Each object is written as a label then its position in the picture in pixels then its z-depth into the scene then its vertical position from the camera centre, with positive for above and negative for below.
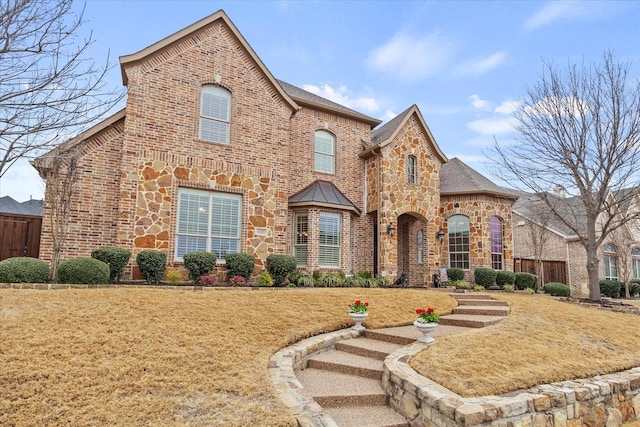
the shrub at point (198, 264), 10.66 -0.38
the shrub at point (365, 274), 14.25 -0.82
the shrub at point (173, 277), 10.41 -0.75
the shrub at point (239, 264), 11.34 -0.39
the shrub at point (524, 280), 17.00 -1.17
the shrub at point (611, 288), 19.84 -1.72
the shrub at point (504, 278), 16.62 -1.06
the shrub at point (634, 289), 20.94 -1.86
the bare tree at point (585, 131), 12.16 +4.20
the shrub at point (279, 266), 11.82 -0.46
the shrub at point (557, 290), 16.30 -1.53
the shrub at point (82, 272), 8.52 -0.52
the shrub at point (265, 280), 11.45 -0.88
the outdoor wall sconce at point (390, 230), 15.26 +0.94
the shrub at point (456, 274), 16.59 -0.90
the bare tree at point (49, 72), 5.30 +2.64
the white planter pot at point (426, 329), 6.55 -1.33
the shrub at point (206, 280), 10.45 -0.82
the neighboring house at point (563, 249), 20.56 +0.34
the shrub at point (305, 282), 12.18 -0.98
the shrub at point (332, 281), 12.76 -0.99
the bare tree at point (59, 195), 9.79 +1.46
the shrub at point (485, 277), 16.27 -1.00
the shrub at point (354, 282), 13.24 -1.05
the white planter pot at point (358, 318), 7.78 -1.36
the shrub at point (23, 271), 8.04 -0.49
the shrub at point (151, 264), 10.14 -0.38
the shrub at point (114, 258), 9.57 -0.22
